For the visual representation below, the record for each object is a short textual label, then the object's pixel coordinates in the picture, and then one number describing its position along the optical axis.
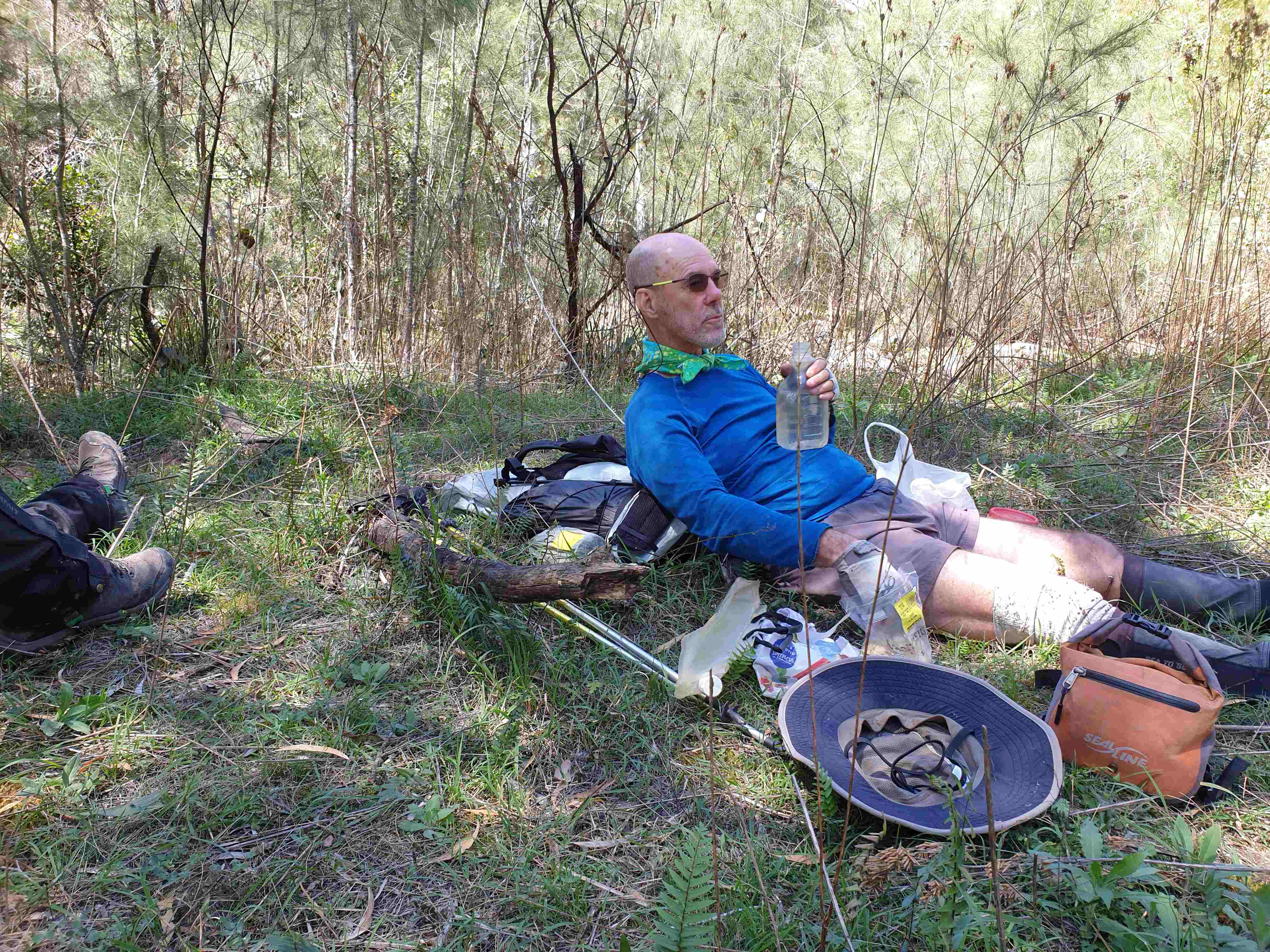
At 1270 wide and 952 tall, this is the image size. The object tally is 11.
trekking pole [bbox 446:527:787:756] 1.86
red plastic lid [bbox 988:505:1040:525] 2.57
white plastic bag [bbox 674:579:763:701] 1.86
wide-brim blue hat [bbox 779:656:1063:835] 1.52
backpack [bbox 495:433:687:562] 2.48
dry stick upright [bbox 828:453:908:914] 1.03
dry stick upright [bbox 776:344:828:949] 1.08
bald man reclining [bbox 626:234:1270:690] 2.17
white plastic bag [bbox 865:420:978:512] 2.61
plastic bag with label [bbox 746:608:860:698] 1.97
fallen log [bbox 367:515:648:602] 1.97
